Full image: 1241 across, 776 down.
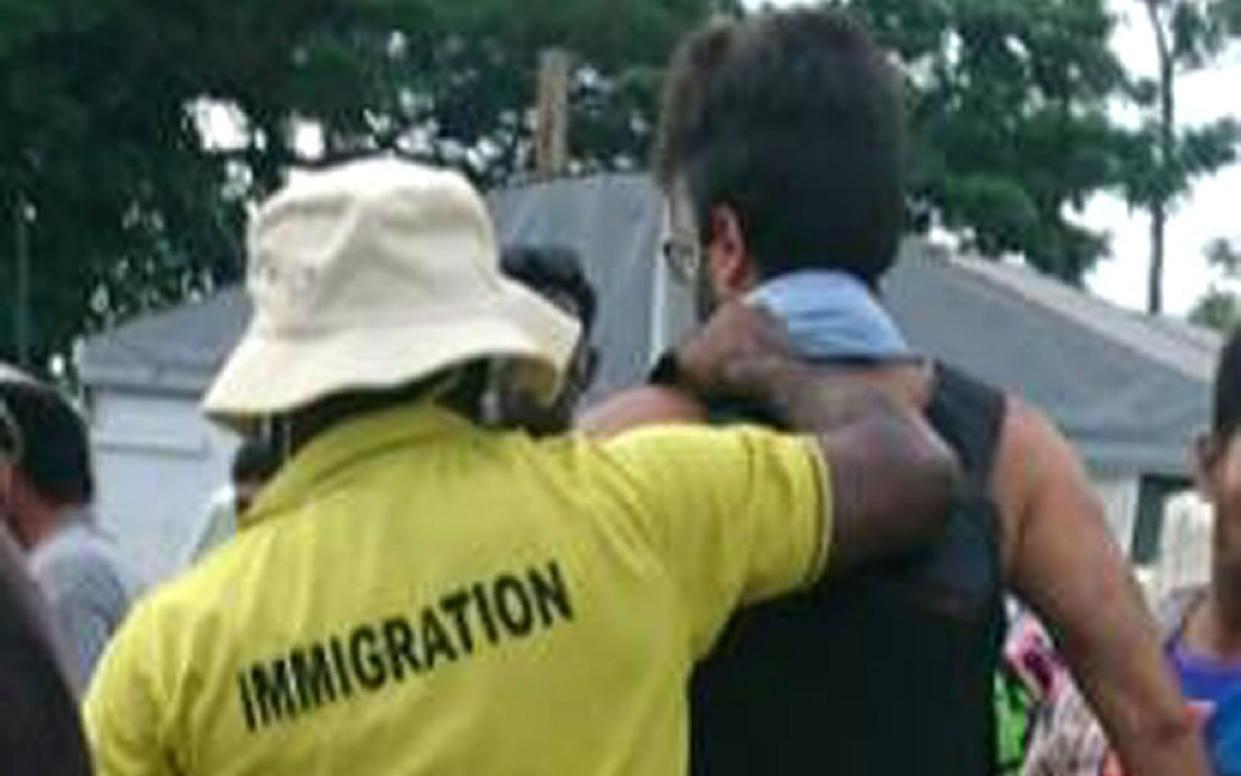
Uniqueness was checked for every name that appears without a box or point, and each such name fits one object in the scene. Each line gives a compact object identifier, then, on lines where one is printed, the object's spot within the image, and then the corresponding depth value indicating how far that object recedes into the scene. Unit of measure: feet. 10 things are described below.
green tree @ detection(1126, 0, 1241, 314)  141.38
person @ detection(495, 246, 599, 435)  17.12
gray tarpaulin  49.83
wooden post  61.05
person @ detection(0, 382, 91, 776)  9.02
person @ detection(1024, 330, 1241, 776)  13.80
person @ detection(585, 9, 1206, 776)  9.71
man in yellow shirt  8.94
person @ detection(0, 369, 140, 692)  21.75
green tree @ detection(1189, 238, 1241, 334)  178.70
